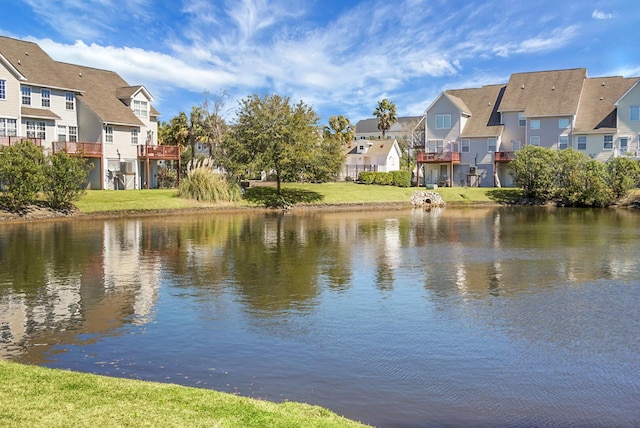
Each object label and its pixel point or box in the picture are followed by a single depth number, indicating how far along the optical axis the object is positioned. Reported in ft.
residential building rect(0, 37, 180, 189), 157.17
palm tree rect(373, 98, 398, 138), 333.21
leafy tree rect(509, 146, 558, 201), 185.26
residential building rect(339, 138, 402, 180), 282.15
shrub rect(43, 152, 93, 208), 131.64
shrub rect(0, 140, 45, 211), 125.39
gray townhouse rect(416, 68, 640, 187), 204.95
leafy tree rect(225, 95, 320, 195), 172.65
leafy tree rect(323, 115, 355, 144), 336.90
